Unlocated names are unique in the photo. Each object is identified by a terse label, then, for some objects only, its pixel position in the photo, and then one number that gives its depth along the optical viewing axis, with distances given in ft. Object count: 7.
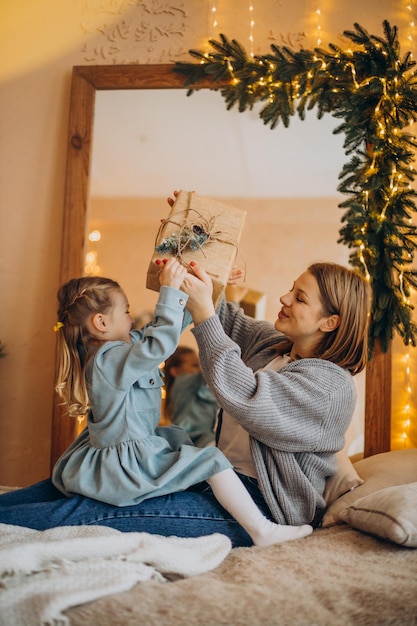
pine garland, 7.41
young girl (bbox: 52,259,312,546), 5.09
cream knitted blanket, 3.53
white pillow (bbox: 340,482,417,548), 4.44
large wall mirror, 8.26
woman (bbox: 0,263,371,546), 5.11
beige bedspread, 3.50
